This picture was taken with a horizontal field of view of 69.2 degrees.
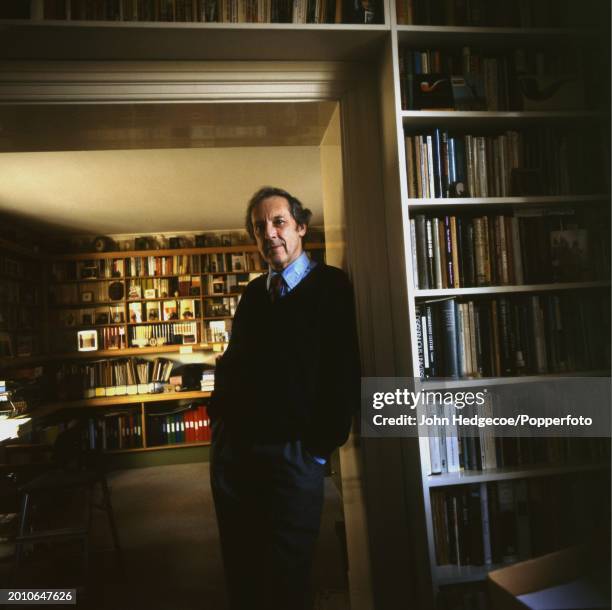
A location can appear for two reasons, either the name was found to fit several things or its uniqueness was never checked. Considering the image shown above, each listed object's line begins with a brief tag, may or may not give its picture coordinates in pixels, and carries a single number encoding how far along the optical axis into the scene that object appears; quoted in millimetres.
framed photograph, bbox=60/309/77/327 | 5203
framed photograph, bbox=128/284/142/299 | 5199
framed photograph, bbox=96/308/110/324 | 5168
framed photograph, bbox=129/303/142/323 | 5184
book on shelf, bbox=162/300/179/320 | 5207
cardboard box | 973
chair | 2244
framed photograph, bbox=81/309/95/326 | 5195
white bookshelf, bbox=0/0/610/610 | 1375
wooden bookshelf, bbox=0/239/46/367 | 4305
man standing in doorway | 1405
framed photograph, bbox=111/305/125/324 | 5188
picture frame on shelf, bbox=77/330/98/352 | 5098
